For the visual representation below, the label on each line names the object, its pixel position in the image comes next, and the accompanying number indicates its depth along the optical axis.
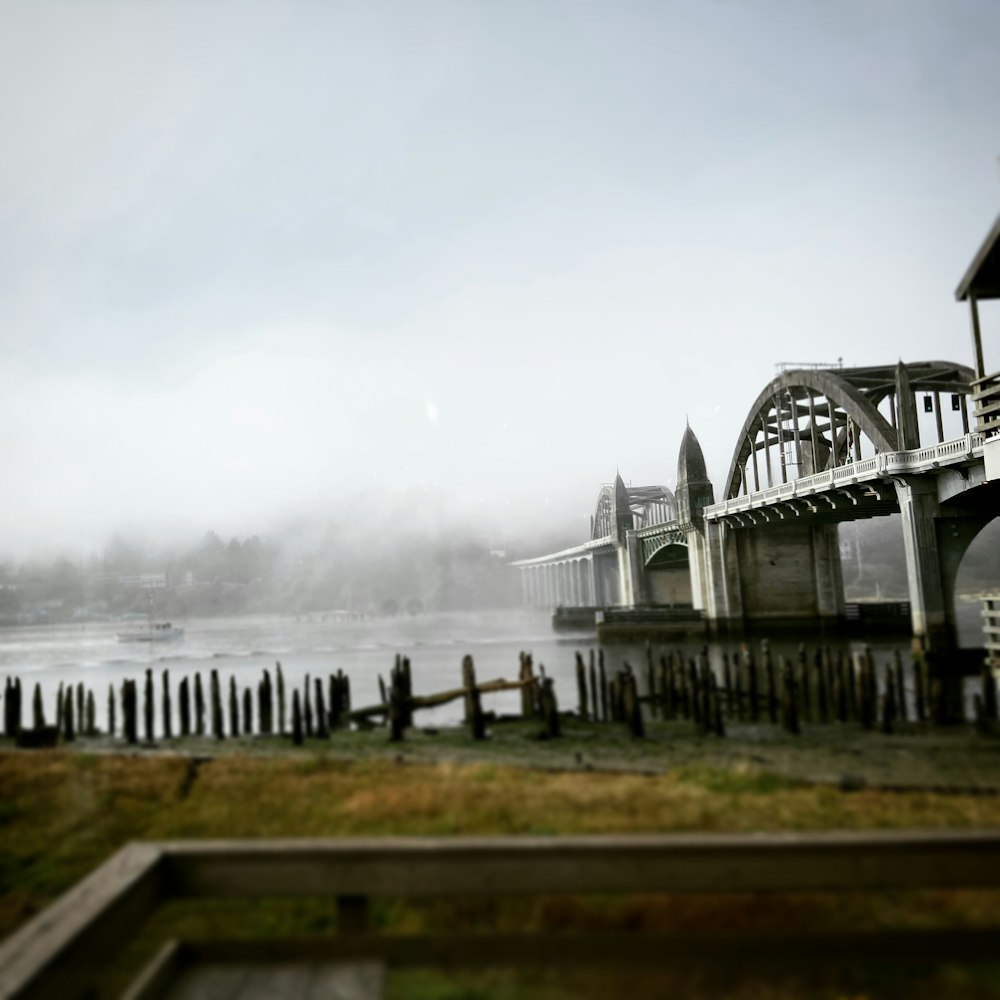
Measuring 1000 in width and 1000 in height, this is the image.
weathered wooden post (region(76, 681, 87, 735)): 24.70
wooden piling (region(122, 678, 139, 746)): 21.62
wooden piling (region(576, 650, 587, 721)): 23.09
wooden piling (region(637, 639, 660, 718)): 25.35
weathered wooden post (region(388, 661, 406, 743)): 19.47
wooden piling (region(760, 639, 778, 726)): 21.27
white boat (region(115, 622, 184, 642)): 95.95
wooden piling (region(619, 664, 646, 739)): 19.16
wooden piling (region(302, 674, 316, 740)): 21.30
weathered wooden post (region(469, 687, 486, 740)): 19.36
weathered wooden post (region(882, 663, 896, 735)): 19.38
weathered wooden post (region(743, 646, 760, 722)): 22.22
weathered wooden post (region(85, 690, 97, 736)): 24.31
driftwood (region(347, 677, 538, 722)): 22.47
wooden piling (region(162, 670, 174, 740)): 22.35
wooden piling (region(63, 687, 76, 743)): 23.38
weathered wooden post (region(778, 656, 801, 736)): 19.67
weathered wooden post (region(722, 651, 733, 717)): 24.35
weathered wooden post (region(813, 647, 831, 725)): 21.83
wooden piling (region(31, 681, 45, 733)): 22.47
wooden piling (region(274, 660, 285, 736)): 23.19
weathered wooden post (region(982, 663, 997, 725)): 19.69
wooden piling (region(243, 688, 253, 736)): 22.83
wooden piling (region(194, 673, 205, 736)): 23.59
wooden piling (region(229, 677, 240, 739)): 22.52
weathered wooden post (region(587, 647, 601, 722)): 22.52
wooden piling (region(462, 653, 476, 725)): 21.31
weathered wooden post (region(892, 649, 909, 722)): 21.53
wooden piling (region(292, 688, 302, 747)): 19.45
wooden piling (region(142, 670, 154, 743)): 22.33
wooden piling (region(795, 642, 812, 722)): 21.27
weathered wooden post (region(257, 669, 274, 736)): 22.84
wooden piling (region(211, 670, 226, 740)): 22.09
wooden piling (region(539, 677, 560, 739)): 19.52
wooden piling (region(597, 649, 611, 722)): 22.22
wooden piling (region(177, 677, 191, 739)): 23.59
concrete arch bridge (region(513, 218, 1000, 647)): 35.53
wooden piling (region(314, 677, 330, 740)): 20.86
